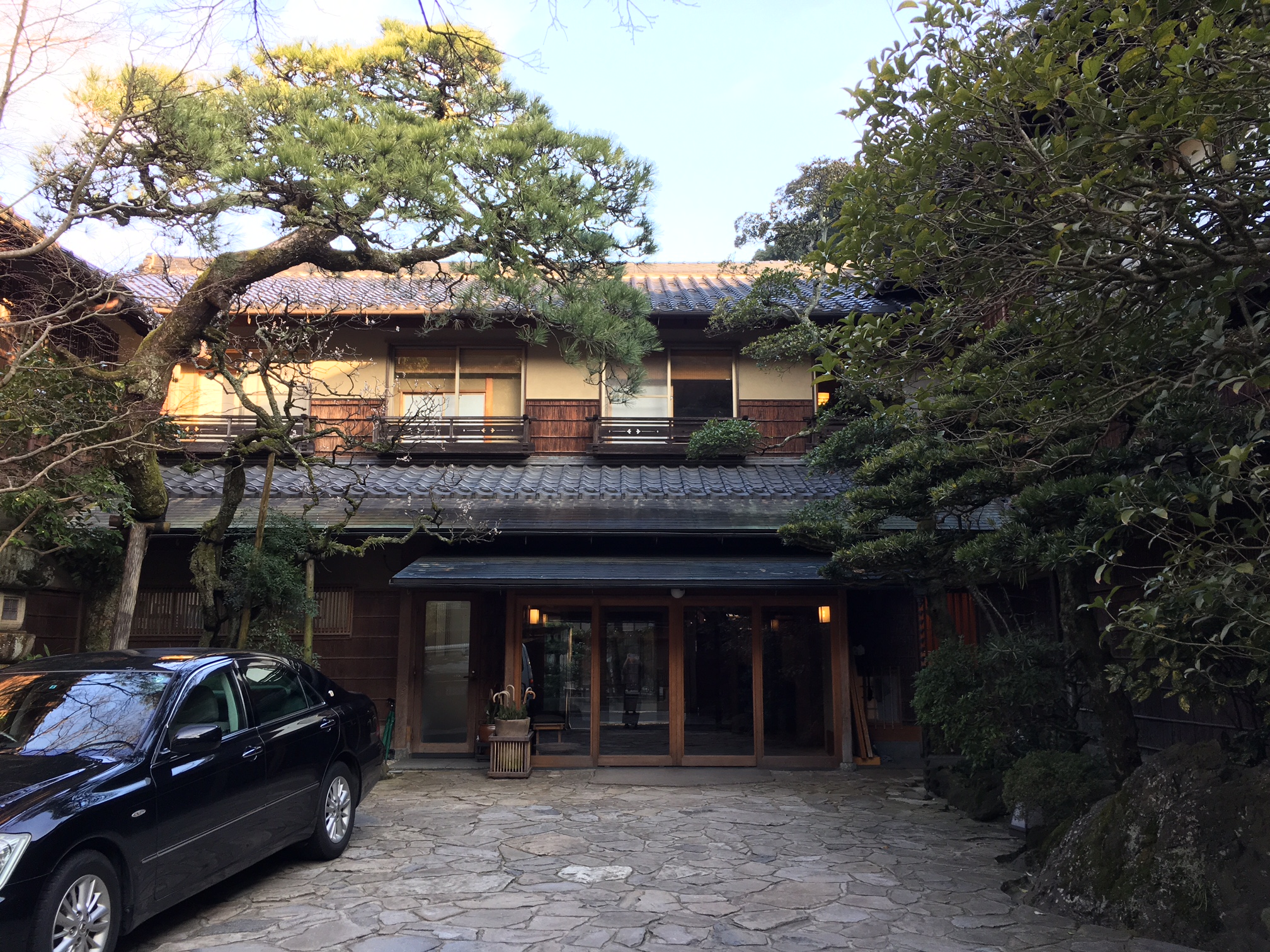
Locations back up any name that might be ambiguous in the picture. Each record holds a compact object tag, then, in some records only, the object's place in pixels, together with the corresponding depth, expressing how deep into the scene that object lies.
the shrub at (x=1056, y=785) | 6.20
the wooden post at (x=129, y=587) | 7.55
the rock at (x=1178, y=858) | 4.51
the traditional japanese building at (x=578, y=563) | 10.83
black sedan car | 3.79
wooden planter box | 10.16
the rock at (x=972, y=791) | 7.96
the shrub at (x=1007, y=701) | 7.07
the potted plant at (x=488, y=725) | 10.60
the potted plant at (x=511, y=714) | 10.27
